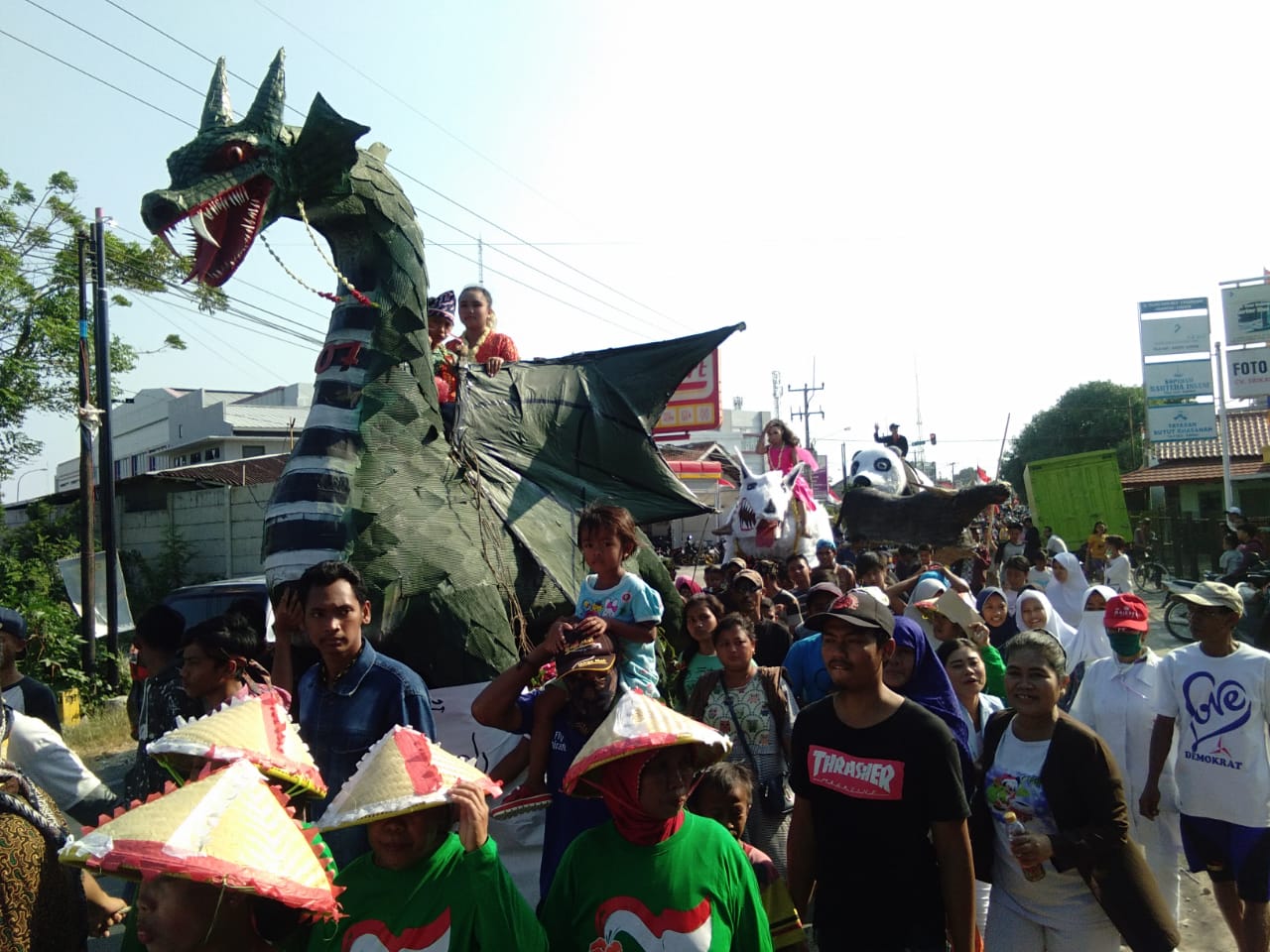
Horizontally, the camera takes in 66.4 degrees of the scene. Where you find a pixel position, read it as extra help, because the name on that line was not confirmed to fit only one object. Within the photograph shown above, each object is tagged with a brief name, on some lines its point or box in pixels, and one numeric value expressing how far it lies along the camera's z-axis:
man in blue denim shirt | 2.54
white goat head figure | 9.30
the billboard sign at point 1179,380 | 21.31
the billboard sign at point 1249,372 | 20.59
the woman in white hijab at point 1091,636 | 4.90
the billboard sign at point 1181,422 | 21.36
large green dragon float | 4.28
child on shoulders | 3.20
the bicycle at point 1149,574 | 18.09
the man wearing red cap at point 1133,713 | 3.61
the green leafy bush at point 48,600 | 10.02
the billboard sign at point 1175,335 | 21.39
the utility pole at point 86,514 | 10.46
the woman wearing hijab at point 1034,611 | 4.95
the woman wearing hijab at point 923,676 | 2.96
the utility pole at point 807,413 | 42.53
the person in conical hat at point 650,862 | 1.90
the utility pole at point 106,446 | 10.57
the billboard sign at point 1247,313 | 20.42
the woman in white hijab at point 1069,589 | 6.89
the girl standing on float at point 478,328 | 6.38
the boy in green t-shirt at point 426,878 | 1.74
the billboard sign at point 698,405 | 19.94
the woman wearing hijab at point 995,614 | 5.31
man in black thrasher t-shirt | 2.29
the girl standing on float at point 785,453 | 10.23
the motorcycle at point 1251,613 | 9.04
